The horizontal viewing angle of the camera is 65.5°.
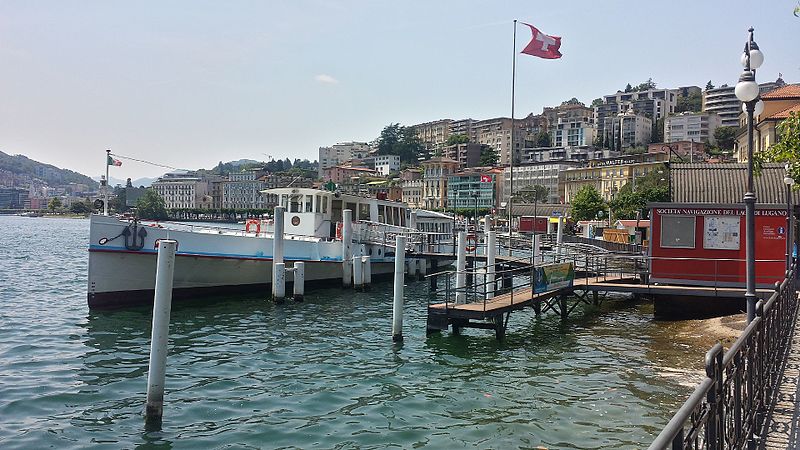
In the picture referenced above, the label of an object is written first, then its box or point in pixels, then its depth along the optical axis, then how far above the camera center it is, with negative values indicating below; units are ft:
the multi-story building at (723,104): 512.39 +113.19
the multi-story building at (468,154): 559.79 +69.74
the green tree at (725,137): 447.42 +72.92
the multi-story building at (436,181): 484.33 +39.16
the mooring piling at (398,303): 54.73 -6.50
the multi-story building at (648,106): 586.86 +124.31
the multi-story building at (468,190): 441.27 +29.77
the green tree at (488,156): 554.46 +68.12
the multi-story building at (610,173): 335.06 +35.79
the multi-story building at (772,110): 155.61 +34.12
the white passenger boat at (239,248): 68.33 -2.92
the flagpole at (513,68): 102.36 +27.18
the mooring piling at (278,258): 75.20 -3.83
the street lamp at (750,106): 29.32 +6.45
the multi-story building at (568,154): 460.14 +61.58
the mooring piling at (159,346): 34.45 -6.82
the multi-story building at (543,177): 418.14 +39.17
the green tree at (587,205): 254.27 +11.95
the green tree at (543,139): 577.43 +87.00
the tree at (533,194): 409.08 +26.03
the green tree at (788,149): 42.19 +6.26
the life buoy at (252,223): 98.16 +0.45
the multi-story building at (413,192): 506.48 +31.59
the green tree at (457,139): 629.18 +94.62
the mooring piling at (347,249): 90.53 -3.06
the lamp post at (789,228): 57.06 +1.01
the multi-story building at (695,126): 489.67 +87.96
